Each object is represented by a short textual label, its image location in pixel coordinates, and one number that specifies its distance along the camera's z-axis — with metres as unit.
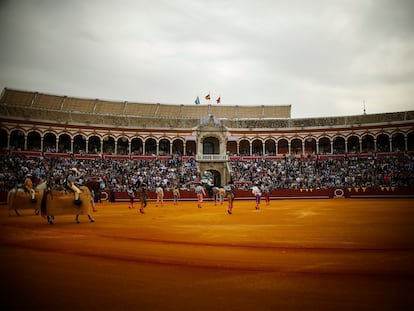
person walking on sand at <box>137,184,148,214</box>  16.17
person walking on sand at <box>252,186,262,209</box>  18.62
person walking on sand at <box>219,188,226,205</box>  23.90
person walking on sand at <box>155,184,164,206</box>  22.70
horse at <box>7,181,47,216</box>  13.24
